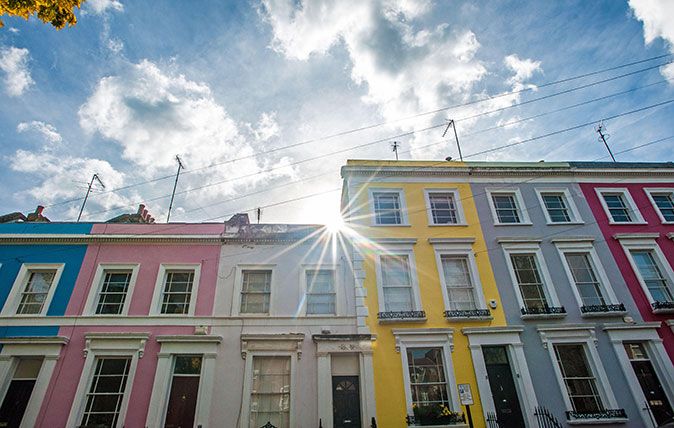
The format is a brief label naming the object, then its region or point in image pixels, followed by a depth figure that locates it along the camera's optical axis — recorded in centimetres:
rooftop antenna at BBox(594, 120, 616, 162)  2023
